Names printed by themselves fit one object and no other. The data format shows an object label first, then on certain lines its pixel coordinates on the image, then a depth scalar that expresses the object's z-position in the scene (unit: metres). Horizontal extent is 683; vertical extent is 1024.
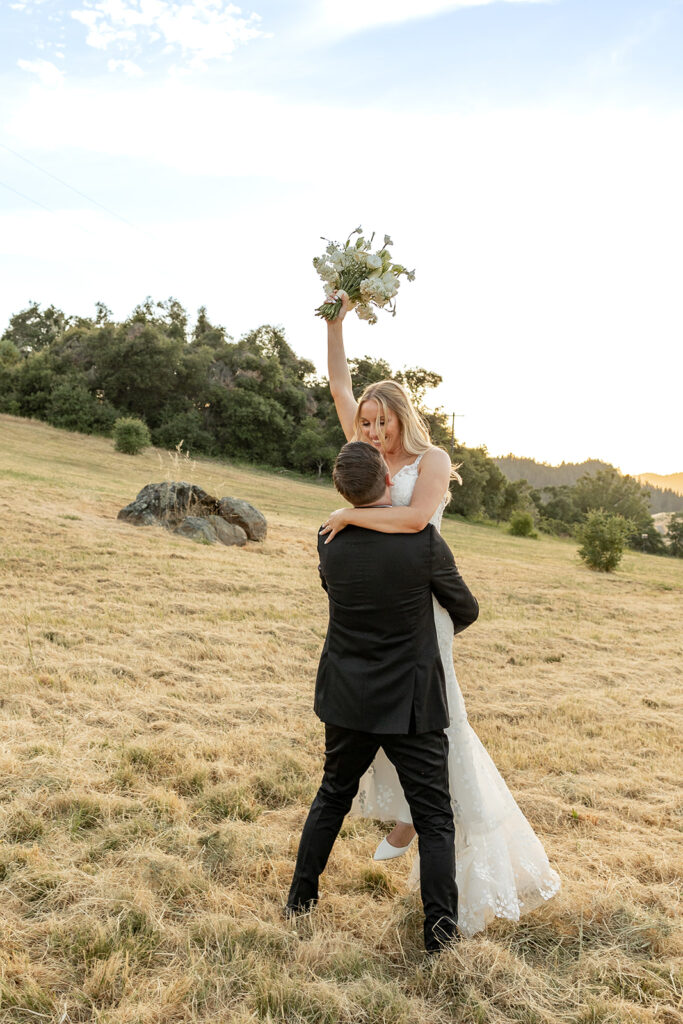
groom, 2.47
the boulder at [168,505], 12.84
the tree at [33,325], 55.75
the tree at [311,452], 39.94
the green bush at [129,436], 27.33
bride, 2.68
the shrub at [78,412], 34.25
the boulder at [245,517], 13.54
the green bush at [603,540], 18.28
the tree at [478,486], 40.09
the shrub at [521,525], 33.19
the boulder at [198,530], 12.50
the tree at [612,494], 59.97
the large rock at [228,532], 12.97
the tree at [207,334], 46.62
